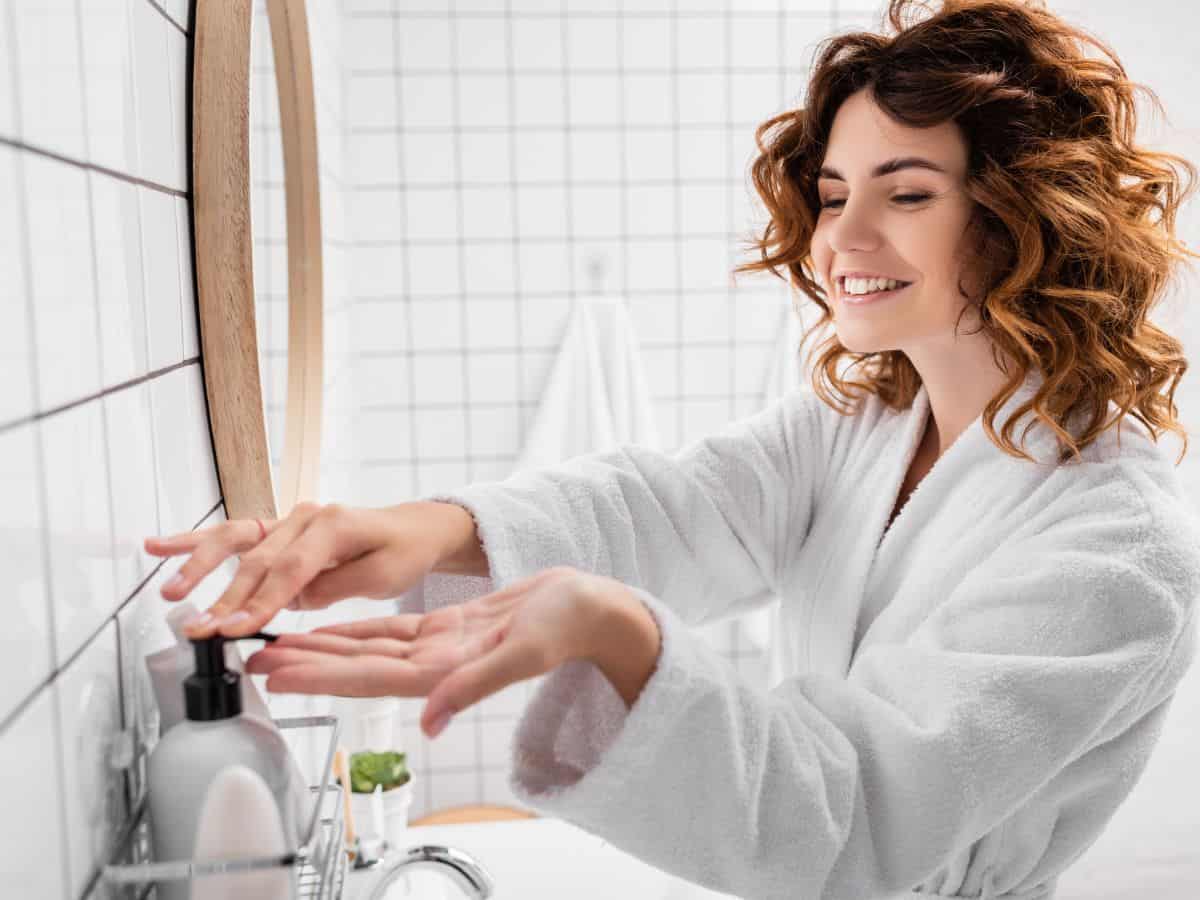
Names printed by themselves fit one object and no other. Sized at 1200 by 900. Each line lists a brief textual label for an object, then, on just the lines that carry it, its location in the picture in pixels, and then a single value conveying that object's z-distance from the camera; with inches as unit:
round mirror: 30.8
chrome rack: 19.9
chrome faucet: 38.9
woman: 24.9
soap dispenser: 21.2
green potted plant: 64.5
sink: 57.2
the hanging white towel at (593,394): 84.4
